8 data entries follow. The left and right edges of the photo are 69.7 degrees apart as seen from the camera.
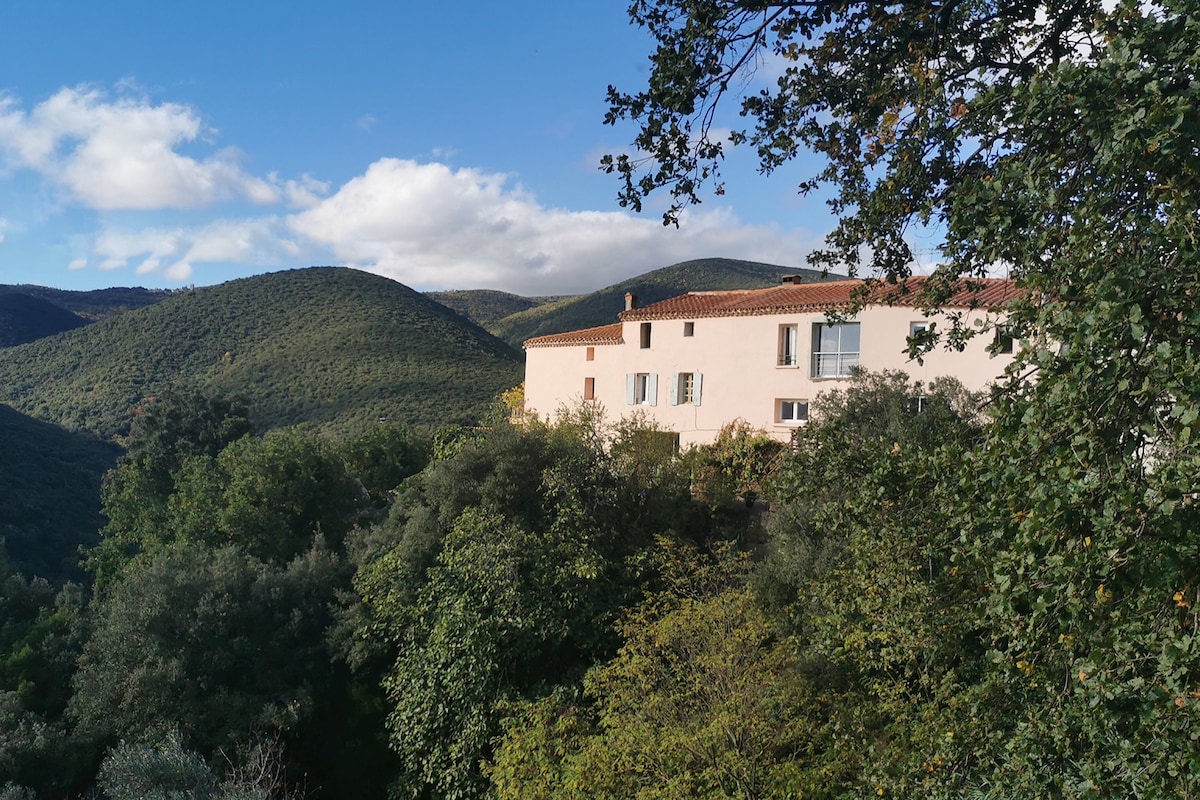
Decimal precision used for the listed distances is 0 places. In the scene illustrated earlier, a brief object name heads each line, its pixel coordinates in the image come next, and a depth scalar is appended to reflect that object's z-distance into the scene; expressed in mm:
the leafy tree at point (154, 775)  13336
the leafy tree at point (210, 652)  17219
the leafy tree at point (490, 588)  16031
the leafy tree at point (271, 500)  26578
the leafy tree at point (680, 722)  11633
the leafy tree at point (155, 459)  31172
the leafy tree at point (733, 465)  20469
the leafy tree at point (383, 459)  31141
